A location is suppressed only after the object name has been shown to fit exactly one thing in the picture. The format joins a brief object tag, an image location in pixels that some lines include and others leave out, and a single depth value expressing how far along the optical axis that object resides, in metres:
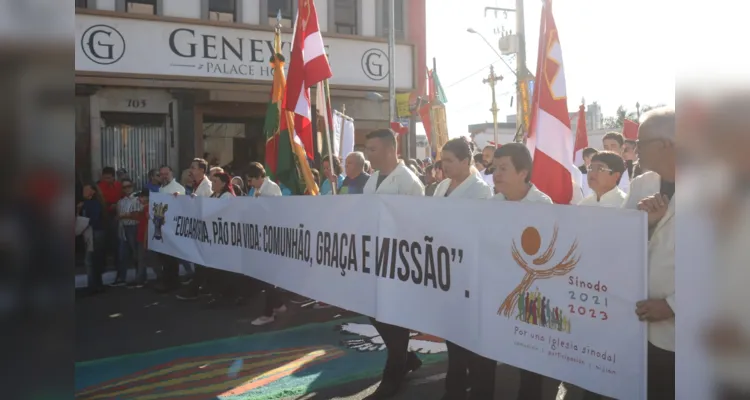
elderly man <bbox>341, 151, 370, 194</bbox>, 7.05
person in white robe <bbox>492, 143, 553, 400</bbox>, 4.36
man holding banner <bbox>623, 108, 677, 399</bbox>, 3.10
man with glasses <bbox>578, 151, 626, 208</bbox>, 5.23
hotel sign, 15.93
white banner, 3.21
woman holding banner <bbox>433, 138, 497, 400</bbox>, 4.40
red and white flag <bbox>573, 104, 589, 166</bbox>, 10.66
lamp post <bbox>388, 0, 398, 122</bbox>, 17.38
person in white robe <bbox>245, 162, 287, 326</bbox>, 7.58
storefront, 16.22
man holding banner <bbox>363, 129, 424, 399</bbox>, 5.07
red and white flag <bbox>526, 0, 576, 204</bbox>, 5.32
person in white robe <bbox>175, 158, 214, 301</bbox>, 9.15
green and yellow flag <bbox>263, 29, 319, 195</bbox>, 8.15
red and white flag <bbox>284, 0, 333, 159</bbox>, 7.98
